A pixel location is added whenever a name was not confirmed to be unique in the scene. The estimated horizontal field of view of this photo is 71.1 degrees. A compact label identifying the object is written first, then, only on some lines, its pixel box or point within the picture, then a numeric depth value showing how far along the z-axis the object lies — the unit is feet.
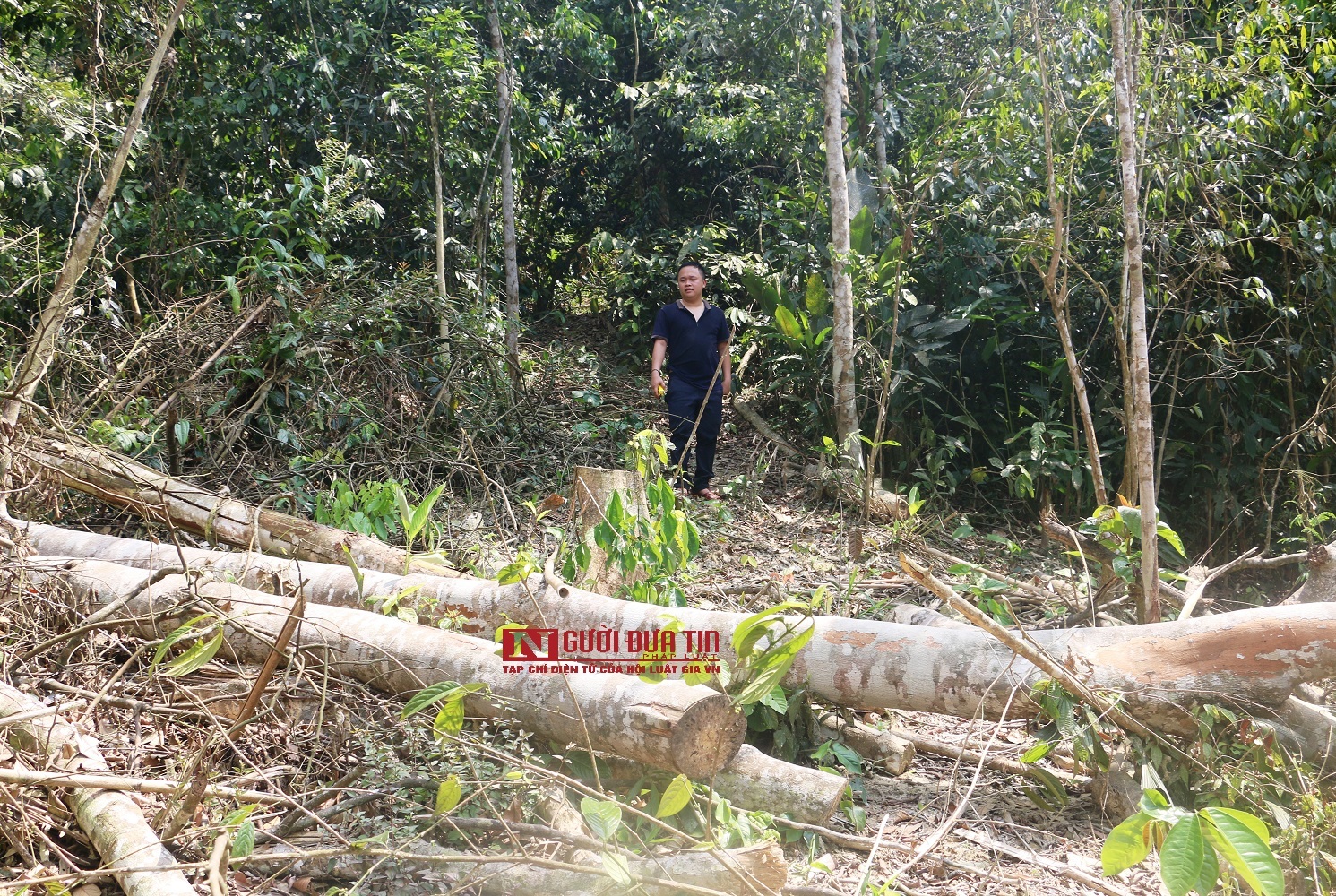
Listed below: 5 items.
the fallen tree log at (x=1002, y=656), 9.21
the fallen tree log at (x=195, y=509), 13.85
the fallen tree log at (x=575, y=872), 7.23
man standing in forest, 19.79
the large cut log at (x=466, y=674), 8.43
